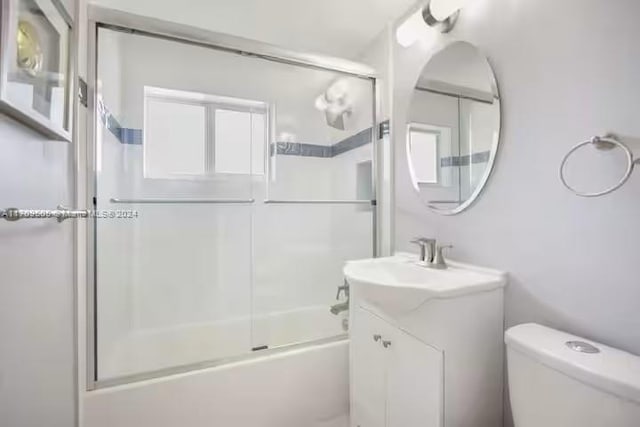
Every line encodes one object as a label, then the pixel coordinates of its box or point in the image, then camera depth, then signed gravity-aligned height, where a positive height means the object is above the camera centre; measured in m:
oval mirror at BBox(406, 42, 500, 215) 1.20 +0.40
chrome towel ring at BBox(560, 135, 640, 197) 0.77 +0.17
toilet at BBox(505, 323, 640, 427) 0.66 -0.42
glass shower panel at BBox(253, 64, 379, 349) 2.16 +0.06
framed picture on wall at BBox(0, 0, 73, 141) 0.67 +0.40
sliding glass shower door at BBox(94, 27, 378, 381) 1.91 +0.11
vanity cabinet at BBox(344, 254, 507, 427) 0.98 -0.49
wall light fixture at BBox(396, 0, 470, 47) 1.28 +0.91
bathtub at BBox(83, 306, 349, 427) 1.35 -0.90
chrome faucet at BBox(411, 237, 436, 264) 1.40 -0.17
